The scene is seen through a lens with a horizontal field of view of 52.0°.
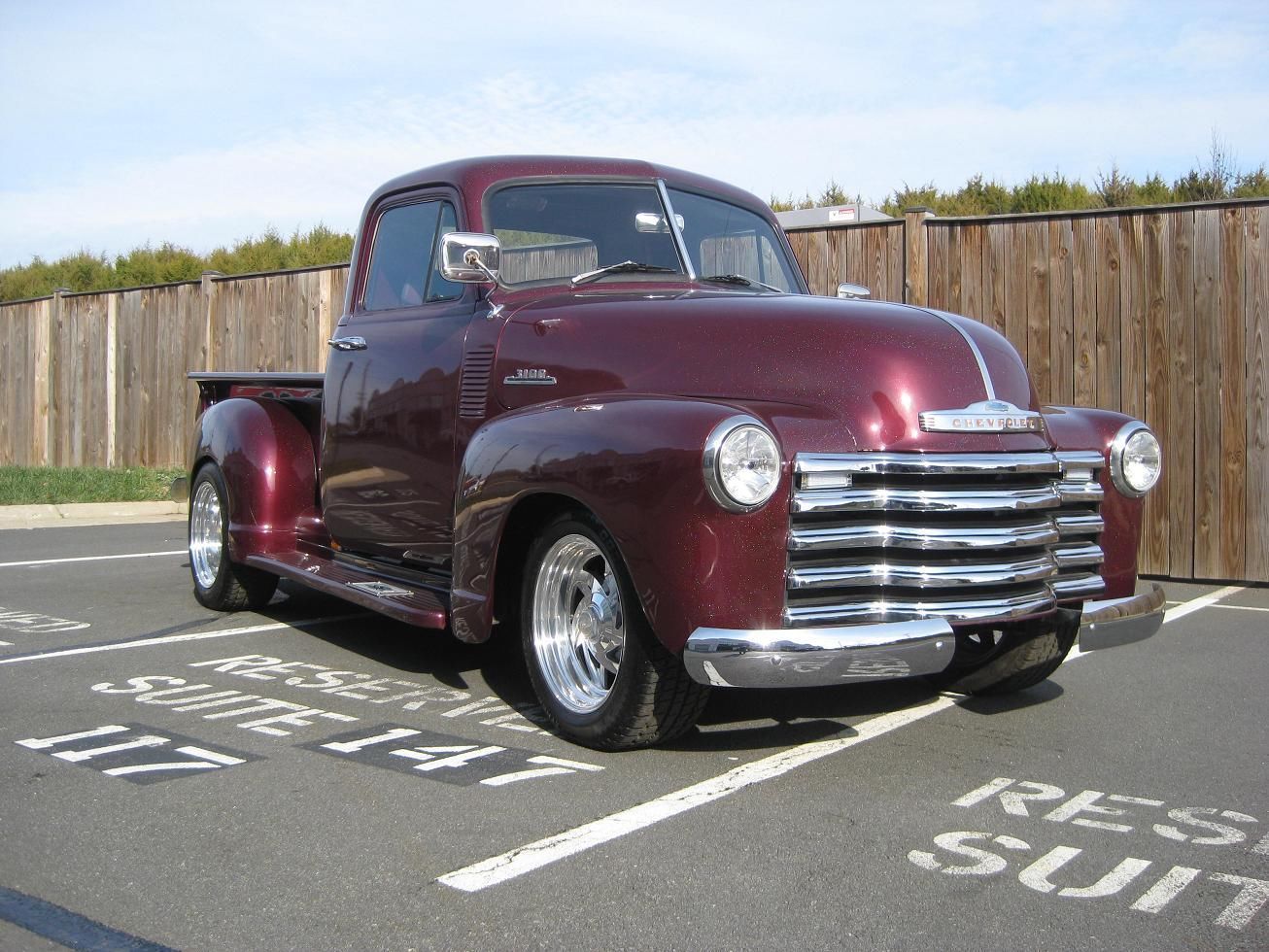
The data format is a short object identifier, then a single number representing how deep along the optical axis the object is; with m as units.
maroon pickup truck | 3.73
